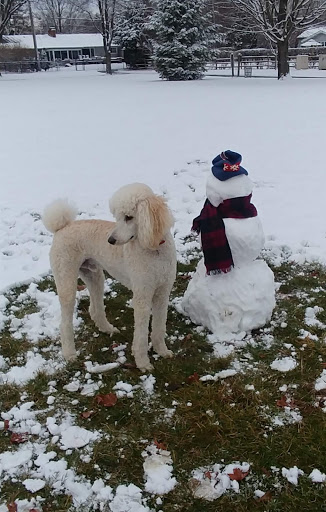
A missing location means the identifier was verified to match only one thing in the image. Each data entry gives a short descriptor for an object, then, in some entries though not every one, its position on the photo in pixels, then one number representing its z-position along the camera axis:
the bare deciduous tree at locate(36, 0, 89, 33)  61.09
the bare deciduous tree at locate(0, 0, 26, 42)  31.30
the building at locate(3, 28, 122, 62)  54.05
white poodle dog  3.18
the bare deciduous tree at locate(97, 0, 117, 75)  32.50
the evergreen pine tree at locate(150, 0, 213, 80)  26.75
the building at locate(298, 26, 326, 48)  48.78
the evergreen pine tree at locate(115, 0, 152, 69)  35.84
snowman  3.93
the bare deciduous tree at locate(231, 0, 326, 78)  22.42
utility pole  41.75
